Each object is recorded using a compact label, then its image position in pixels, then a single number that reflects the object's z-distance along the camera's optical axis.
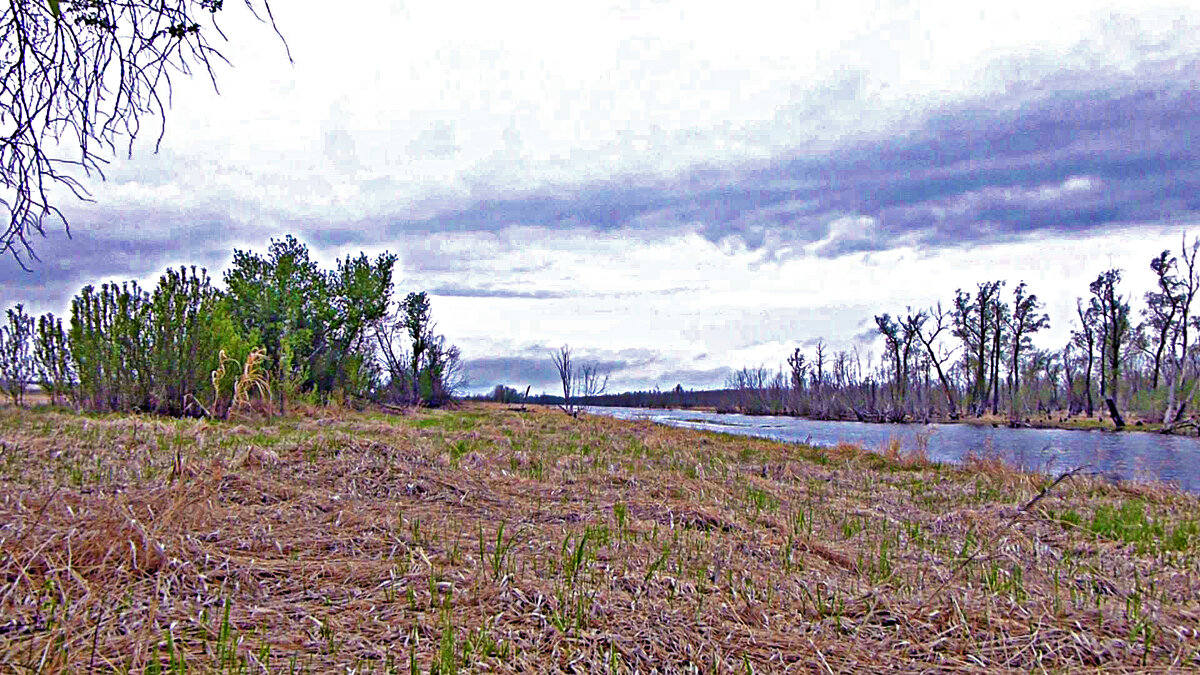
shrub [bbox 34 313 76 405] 15.91
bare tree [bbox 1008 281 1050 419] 53.66
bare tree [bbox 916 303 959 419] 55.28
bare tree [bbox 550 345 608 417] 64.56
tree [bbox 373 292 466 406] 42.47
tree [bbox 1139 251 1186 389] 39.50
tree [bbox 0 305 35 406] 16.31
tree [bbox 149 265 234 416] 15.69
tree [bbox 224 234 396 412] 29.27
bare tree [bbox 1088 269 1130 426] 45.75
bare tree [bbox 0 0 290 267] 3.19
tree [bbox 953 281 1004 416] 57.41
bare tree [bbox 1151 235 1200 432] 36.62
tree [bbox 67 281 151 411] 15.34
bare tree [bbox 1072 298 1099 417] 49.11
